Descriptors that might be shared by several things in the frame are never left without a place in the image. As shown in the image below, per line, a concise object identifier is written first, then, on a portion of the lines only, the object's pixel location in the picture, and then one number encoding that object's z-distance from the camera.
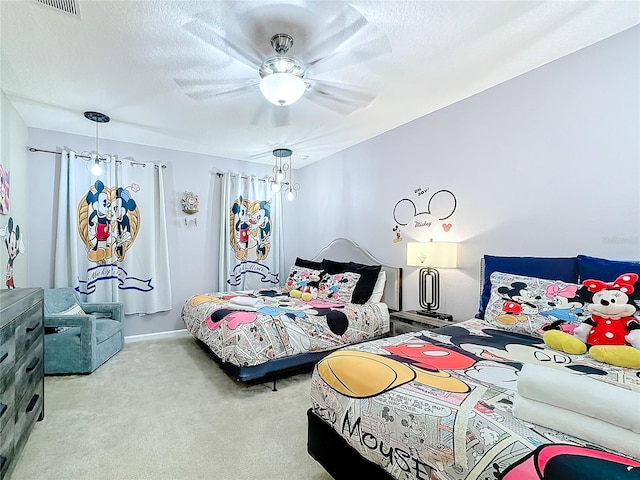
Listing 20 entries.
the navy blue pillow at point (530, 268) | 2.08
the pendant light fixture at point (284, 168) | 4.42
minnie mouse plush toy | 1.52
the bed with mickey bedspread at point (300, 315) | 2.59
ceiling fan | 1.92
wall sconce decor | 4.40
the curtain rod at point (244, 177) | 4.72
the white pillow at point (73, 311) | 3.26
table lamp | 2.87
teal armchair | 2.96
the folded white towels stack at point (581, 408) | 0.87
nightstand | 2.71
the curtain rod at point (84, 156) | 3.58
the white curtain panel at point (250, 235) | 4.66
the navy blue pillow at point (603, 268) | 1.80
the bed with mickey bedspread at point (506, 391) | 0.90
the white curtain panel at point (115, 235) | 3.70
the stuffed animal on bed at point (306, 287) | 3.67
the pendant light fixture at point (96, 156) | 3.20
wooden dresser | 1.52
